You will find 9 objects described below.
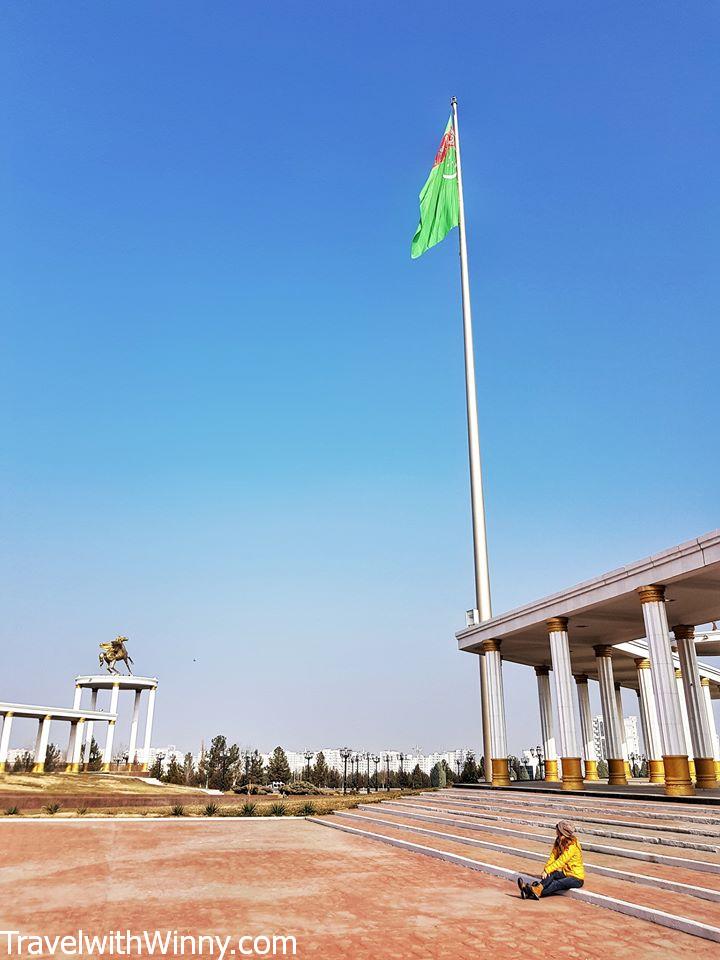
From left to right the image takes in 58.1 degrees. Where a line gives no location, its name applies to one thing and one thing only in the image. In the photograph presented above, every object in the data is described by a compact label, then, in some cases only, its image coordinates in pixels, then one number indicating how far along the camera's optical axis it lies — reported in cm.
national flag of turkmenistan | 3391
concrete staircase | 803
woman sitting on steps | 845
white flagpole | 2705
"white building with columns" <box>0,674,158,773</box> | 5284
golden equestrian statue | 5878
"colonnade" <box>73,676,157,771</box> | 5544
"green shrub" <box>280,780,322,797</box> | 3756
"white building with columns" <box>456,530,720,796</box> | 1778
